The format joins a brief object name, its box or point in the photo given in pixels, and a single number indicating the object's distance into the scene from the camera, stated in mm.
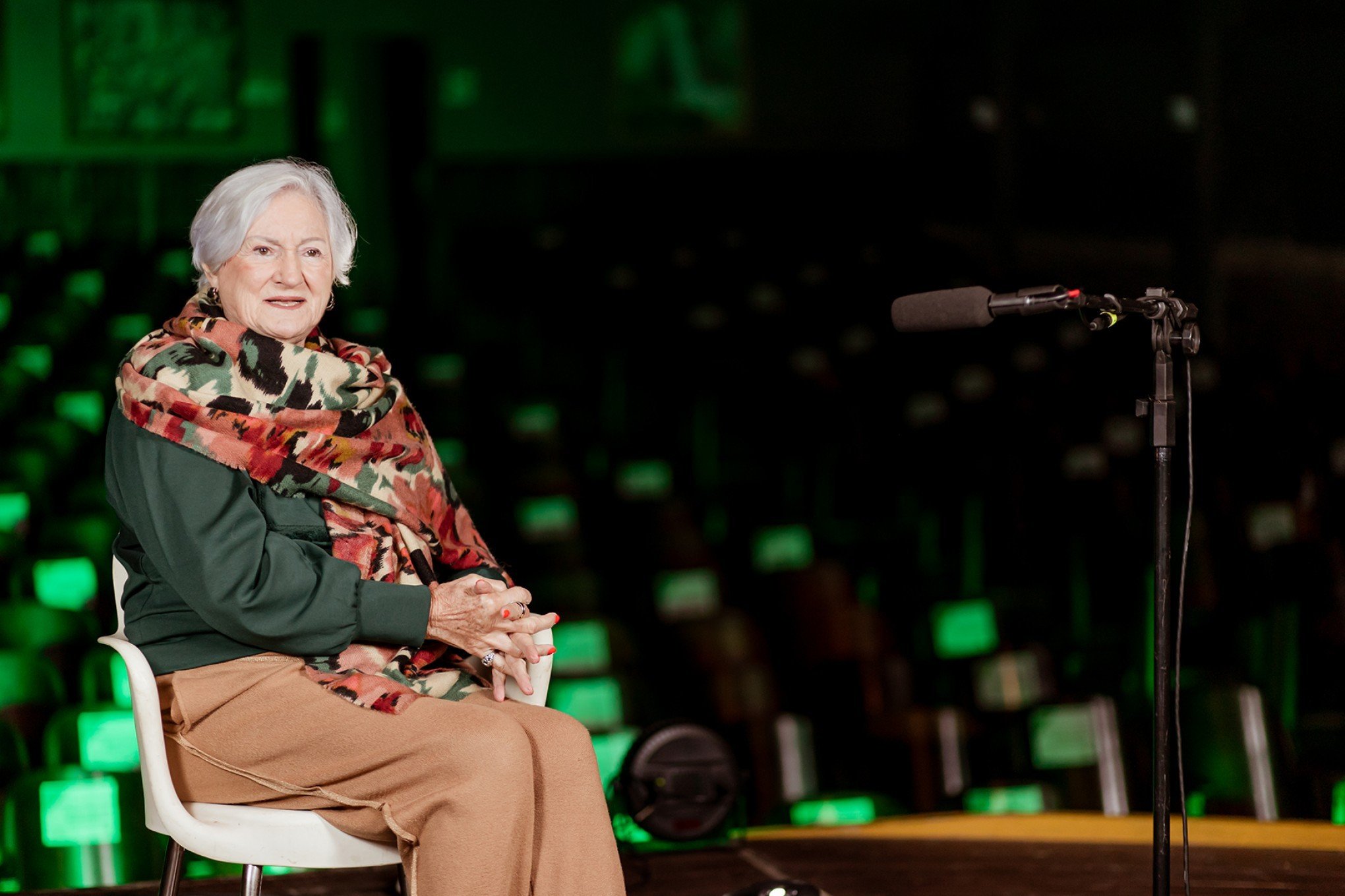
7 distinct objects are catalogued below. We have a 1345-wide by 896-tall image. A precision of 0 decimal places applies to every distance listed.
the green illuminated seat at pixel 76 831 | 9924
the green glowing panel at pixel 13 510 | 10898
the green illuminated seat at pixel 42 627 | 10437
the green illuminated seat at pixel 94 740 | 10099
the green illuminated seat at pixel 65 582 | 10640
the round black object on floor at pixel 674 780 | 9928
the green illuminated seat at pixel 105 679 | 10319
